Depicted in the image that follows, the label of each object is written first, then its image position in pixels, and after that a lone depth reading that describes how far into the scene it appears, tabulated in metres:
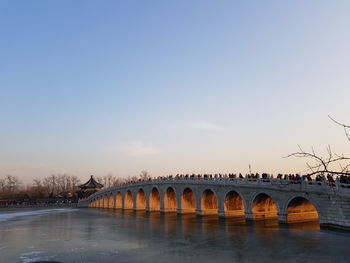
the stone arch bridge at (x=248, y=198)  23.16
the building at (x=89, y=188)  93.56
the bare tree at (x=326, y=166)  4.19
